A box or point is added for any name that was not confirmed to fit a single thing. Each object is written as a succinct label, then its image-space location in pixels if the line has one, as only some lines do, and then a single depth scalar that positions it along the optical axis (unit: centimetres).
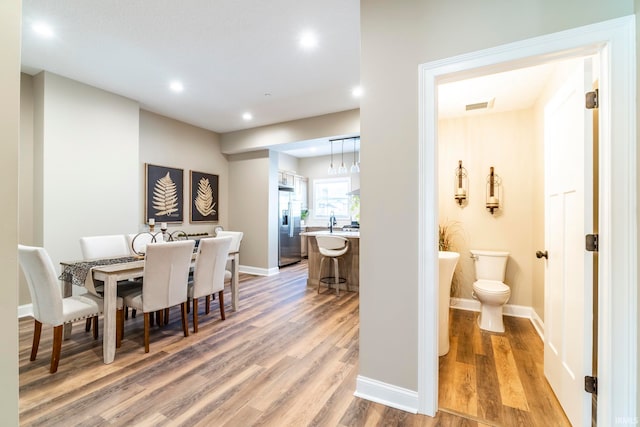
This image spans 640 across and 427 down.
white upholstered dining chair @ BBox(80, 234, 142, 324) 279
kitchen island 435
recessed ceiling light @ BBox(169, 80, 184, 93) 347
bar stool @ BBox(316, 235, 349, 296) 412
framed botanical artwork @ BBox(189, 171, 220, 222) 512
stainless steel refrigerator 598
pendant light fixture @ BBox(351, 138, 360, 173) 499
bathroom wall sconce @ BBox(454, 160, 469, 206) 355
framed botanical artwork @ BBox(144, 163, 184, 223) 440
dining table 222
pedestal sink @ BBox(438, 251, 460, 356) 234
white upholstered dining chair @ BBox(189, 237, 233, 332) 284
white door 143
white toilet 278
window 745
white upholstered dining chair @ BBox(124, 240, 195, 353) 238
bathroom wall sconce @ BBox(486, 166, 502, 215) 340
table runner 235
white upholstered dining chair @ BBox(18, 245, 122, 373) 200
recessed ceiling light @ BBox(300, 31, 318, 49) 249
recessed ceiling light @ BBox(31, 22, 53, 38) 238
